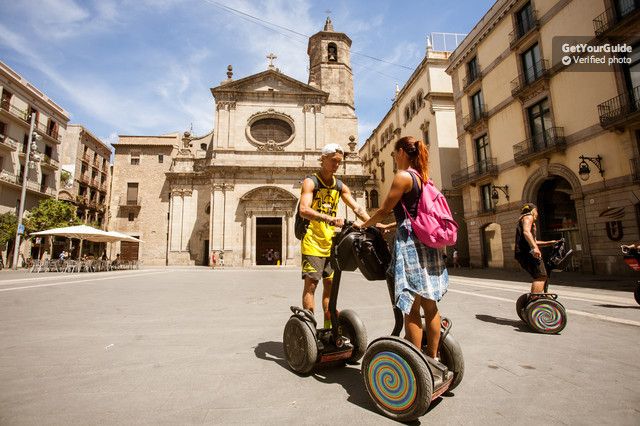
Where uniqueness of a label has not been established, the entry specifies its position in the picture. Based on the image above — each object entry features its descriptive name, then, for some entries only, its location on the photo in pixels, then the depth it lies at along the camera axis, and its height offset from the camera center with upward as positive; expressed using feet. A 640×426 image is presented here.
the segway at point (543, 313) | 11.48 -2.36
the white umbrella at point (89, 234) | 48.90 +4.30
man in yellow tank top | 8.39 +0.82
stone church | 77.71 +21.98
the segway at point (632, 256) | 17.08 -0.43
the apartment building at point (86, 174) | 99.06 +29.95
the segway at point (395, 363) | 5.36 -2.04
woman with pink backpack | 6.09 +0.17
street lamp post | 61.16 +6.20
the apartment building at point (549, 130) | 35.17 +16.97
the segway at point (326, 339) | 7.41 -2.13
